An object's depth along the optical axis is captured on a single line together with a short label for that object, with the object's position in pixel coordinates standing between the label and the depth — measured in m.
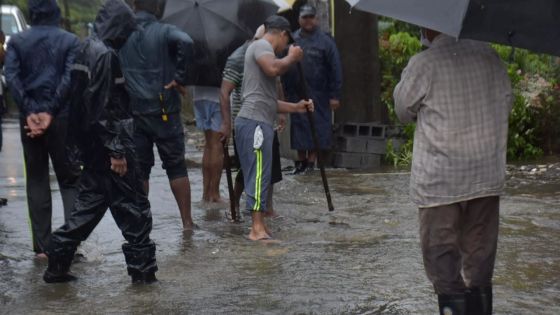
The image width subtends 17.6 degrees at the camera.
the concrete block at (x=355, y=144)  21.75
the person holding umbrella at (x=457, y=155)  9.15
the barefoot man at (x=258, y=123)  13.97
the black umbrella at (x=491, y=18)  8.62
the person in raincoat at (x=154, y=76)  14.12
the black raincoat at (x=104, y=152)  11.32
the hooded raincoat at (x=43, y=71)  12.46
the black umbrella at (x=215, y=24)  16.03
